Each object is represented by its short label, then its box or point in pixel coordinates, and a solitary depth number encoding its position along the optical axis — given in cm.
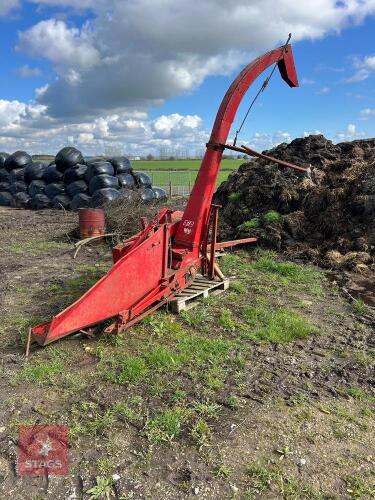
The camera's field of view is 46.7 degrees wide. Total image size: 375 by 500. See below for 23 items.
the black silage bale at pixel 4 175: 1834
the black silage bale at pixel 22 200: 1700
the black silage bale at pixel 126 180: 1498
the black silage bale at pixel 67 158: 1589
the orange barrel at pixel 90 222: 973
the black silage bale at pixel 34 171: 1688
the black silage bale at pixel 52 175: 1617
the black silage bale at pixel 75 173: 1538
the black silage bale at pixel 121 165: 1554
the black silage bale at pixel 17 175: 1775
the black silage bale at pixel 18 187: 1752
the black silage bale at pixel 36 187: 1653
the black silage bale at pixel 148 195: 1365
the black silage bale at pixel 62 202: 1560
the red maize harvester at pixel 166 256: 417
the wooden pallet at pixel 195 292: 534
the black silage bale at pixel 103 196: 1358
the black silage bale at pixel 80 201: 1448
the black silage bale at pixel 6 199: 1773
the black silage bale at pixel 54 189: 1600
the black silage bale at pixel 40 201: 1620
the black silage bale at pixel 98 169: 1472
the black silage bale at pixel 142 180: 1565
